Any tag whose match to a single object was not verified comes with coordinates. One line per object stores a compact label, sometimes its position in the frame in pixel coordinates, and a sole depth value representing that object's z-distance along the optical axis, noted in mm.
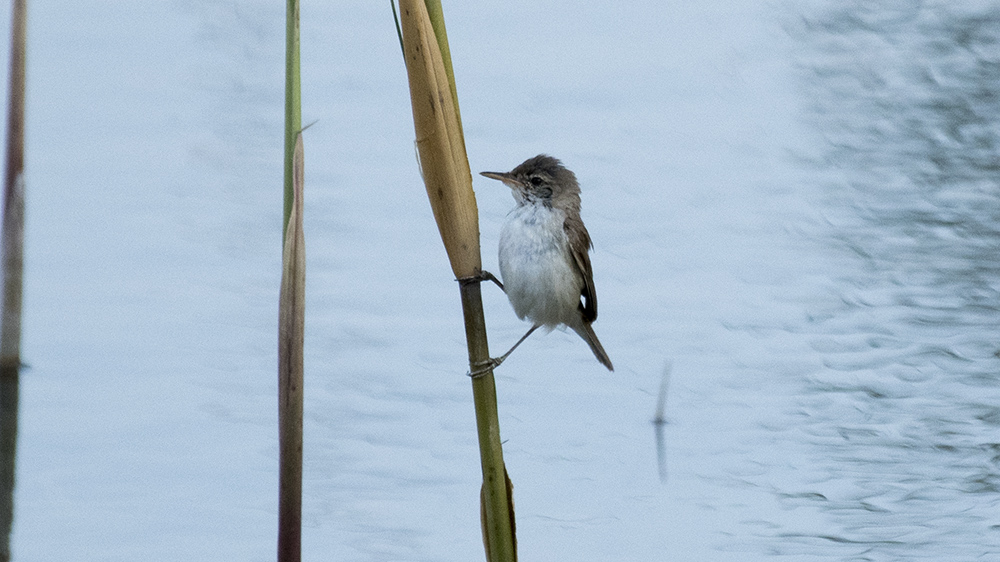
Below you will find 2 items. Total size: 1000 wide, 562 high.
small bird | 7008
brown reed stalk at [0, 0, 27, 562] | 8570
